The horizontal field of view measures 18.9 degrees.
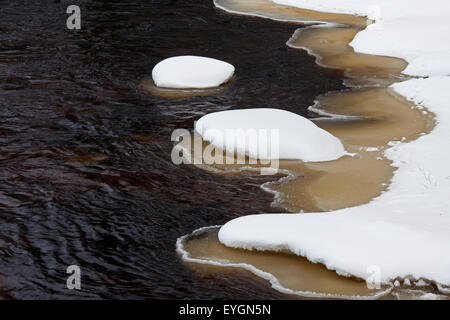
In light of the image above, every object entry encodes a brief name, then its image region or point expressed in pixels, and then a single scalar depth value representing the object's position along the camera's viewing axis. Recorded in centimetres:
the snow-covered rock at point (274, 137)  1605
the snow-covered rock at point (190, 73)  2124
